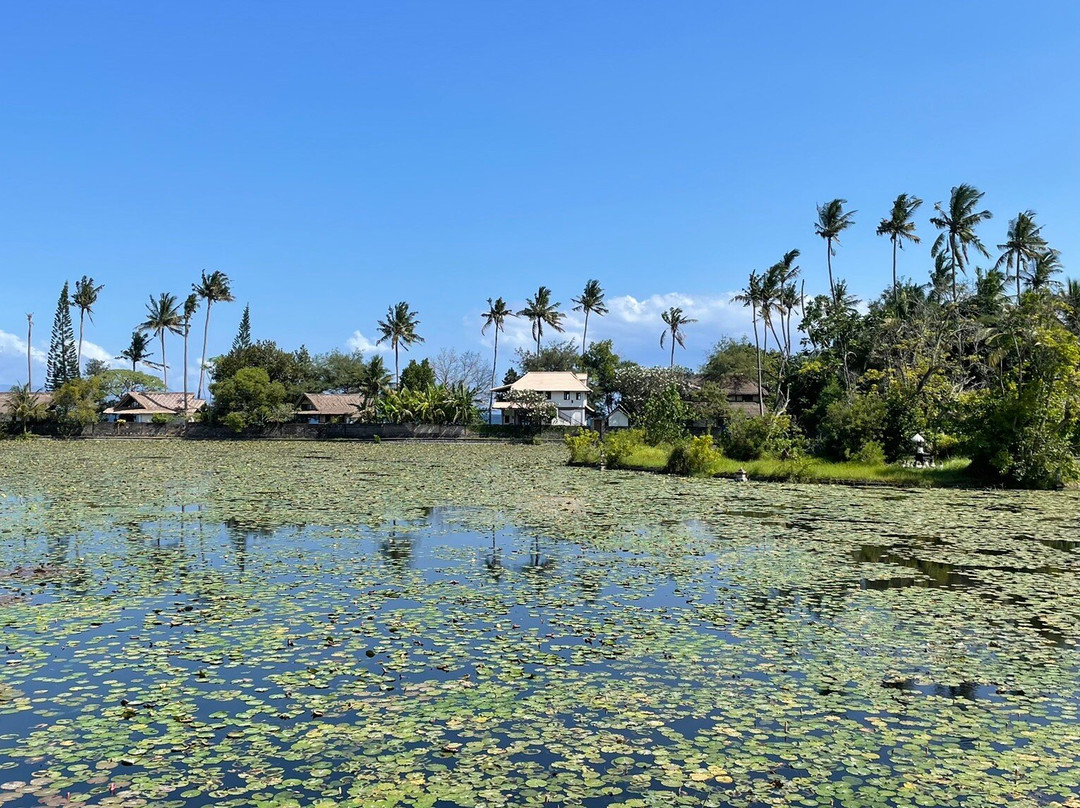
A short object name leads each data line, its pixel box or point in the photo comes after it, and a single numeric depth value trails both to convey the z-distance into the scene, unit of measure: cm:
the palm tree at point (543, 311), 8362
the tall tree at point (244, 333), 9300
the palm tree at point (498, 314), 8438
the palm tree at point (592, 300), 8656
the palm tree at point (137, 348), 9219
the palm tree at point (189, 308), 8225
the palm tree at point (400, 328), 7950
